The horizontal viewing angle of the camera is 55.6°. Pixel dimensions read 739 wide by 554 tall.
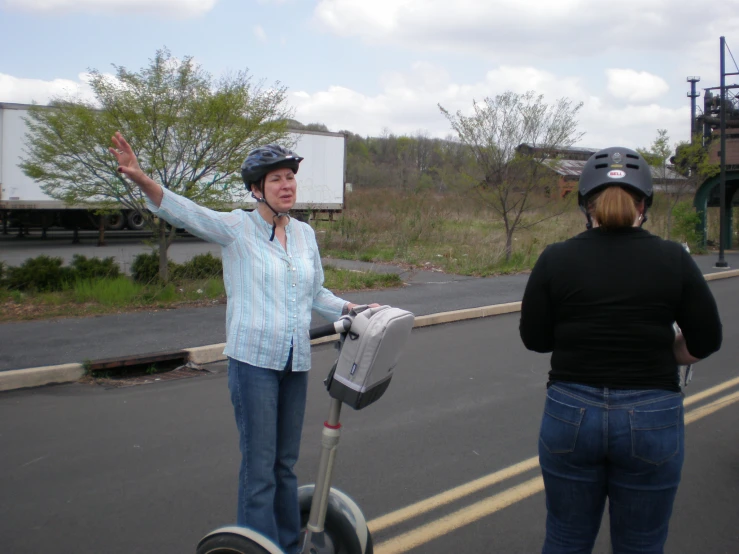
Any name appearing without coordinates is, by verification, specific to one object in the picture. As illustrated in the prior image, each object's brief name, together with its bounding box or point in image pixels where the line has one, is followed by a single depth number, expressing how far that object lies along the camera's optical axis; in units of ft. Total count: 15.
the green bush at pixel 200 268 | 41.14
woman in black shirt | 7.50
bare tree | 59.26
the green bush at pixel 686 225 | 83.66
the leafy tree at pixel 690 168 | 83.76
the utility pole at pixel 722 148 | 63.98
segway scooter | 8.18
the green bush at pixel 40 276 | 37.06
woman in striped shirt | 9.27
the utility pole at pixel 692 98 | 110.24
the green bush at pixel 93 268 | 38.96
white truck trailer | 67.36
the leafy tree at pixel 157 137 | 36.17
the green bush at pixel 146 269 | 39.46
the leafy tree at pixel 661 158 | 89.30
